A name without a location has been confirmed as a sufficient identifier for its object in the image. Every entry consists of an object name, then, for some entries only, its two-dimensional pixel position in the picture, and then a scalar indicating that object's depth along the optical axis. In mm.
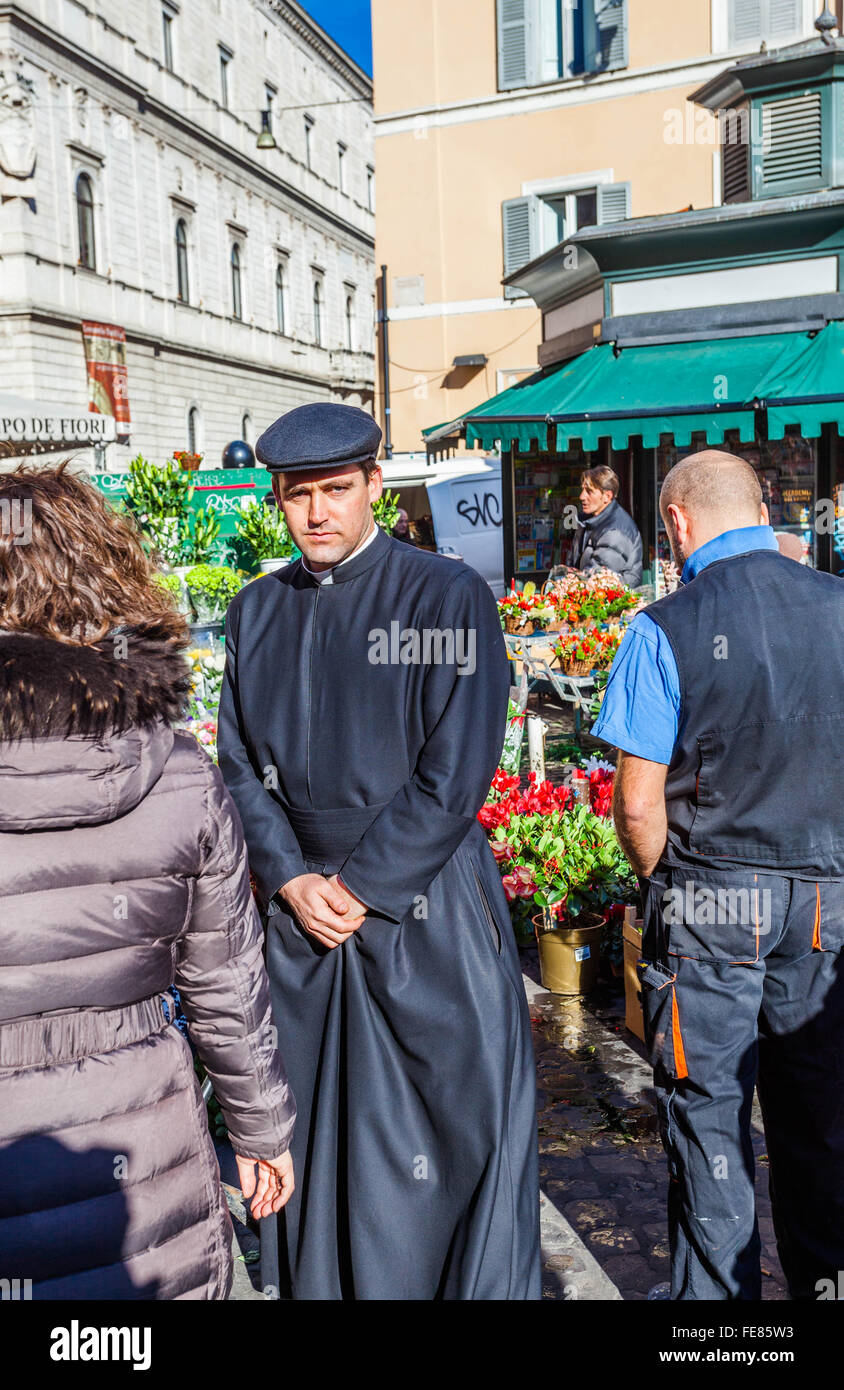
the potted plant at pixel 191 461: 18239
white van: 14750
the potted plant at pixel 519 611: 7766
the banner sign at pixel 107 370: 27188
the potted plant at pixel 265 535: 9766
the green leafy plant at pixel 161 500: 9938
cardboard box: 4430
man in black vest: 2496
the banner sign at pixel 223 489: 12055
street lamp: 28769
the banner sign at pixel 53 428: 13372
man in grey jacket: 8305
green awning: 8977
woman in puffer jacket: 1654
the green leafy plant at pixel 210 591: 8336
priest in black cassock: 2494
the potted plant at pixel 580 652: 7047
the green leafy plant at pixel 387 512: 10156
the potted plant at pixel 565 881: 4898
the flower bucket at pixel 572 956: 4879
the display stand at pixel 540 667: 6945
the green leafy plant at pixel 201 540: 9977
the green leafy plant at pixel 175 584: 8088
